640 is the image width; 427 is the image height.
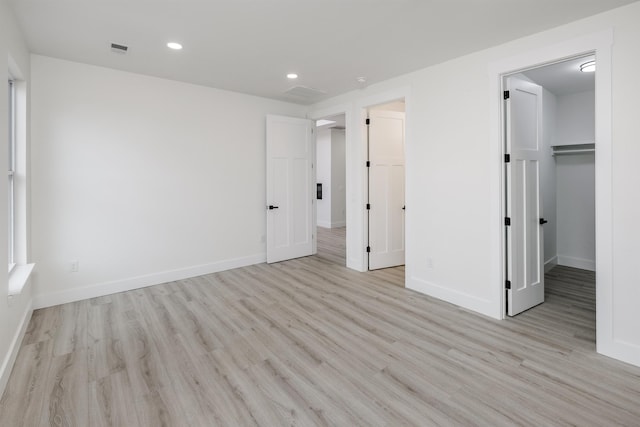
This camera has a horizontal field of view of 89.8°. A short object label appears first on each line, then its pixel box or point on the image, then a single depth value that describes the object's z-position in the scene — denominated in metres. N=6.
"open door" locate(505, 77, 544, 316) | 3.17
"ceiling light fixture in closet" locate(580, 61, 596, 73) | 3.60
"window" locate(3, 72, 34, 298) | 3.01
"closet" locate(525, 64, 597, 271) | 4.76
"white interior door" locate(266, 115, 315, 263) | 5.25
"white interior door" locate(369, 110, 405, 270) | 4.81
